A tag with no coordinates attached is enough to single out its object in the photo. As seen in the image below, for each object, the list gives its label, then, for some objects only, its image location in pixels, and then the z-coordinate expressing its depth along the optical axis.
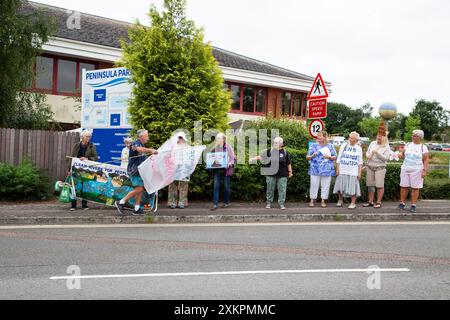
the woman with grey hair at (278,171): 12.27
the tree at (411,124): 81.12
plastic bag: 11.38
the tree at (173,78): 12.80
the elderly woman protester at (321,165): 12.45
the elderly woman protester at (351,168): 12.30
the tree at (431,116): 100.44
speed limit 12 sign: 12.79
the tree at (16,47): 15.59
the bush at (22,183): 12.91
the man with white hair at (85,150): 11.90
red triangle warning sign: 12.63
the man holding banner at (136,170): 10.91
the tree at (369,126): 83.26
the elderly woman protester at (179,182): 11.62
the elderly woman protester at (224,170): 12.12
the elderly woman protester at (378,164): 12.34
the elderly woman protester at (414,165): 11.66
